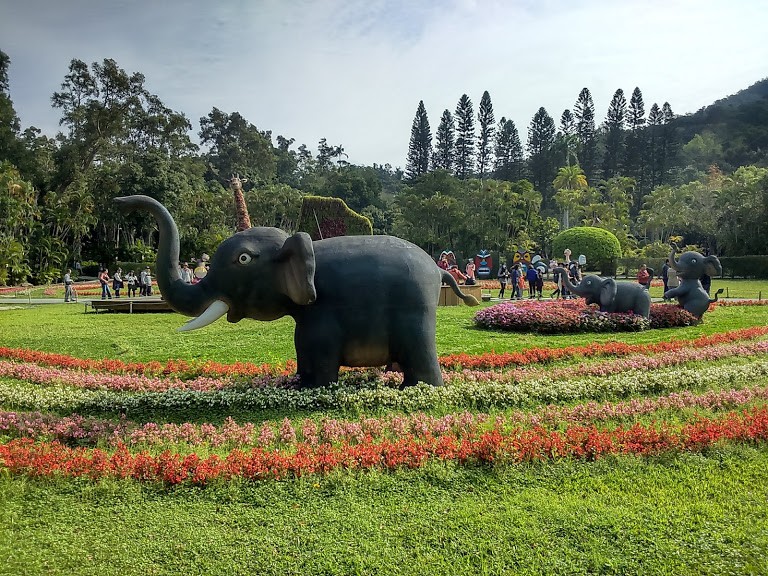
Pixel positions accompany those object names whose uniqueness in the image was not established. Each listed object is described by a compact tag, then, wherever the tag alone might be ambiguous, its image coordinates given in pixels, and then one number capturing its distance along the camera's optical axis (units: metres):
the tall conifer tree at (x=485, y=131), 78.60
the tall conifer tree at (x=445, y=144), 78.00
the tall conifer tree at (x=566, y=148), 73.94
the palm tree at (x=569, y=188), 55.78
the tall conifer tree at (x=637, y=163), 73.94
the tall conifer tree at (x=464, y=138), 76.94
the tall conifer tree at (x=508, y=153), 83.12
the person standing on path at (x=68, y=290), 23.70
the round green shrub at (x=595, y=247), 38.38
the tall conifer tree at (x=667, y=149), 74.50
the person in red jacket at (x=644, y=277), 18.03
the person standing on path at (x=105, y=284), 21.83
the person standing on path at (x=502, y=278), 21.84
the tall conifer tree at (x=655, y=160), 74.00
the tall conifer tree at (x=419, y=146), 78.44
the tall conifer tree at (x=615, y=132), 77.69
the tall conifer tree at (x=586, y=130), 80.00
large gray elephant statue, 6.17
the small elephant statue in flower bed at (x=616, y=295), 13.16
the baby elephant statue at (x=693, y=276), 13.75
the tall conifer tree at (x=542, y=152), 75.12
